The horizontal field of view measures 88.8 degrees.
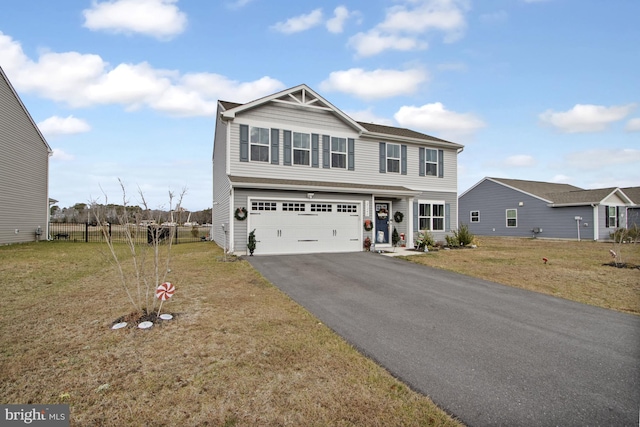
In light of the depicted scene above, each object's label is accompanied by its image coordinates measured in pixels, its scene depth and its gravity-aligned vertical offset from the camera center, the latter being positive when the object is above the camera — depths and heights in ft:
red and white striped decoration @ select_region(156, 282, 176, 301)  17.34 -3.65
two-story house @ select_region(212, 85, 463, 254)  44.75 +6.91
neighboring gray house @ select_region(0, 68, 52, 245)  53.67 +9.17
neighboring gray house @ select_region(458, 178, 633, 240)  75.36 +2.96
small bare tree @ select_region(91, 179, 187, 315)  17.26 -0.16
